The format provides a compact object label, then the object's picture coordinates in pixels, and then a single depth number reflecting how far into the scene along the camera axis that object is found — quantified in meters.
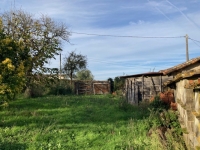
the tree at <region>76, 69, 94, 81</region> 30.45
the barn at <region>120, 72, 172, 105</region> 12.56
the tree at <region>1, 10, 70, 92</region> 11.73
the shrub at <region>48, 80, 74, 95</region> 16.67
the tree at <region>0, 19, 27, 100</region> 6.72
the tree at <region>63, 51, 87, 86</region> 23.86
